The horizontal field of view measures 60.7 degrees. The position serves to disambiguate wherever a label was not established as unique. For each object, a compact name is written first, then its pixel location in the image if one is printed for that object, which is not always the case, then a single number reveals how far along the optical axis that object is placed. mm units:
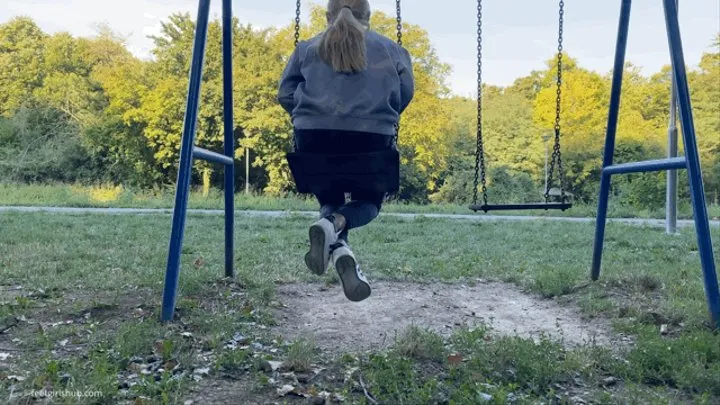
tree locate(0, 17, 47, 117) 28844
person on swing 3162
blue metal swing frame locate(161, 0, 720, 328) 3562
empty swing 4488
